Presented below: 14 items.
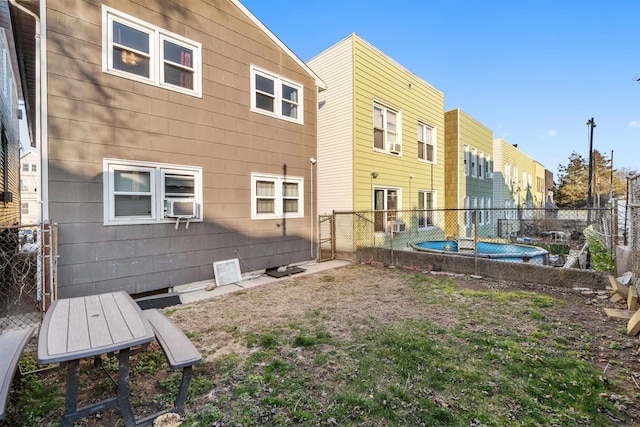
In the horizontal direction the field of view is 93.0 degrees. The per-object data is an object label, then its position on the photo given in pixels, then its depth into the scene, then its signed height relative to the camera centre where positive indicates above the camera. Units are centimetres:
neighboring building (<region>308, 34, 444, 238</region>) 980 +279
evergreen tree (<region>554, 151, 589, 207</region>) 3381 +336
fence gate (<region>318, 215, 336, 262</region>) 973 -77
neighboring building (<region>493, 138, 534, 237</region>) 1967 +243
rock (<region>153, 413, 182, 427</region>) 225 -155
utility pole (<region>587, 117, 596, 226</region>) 2244 +609
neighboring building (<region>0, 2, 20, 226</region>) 683 +256
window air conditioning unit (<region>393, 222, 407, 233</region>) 1058 -50
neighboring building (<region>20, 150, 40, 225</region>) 2588 +251
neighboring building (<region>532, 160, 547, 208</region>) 3130 +299
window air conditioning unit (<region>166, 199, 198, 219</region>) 586 +12
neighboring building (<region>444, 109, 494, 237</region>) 1573 +240
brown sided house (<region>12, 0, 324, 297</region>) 489 +150
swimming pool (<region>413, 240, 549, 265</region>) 867 -127
